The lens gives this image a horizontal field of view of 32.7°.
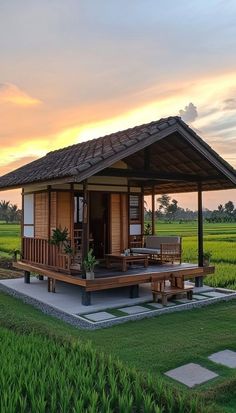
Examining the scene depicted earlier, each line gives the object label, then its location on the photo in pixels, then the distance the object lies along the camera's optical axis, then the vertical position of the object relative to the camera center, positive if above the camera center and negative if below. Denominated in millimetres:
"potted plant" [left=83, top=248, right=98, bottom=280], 8406 -914
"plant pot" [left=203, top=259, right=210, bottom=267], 10930 -1123
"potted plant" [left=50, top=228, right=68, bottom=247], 9523 -346
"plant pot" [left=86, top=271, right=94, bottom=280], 8414 -1105
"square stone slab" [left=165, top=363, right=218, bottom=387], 4848 -1908
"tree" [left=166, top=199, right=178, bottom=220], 94875 +3286
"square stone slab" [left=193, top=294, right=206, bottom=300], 9484 -1795
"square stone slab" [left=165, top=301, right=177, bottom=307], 8749 -1806
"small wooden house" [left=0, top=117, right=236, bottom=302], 8695 +1016
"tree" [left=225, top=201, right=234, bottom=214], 97875 +3611
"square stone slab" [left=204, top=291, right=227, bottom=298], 9758 -1782
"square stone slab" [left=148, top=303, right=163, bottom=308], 8695 -1814
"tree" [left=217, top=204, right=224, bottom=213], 98625 +3394
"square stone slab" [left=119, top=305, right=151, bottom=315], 8198 -1822
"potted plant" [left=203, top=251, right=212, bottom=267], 10991 -1000
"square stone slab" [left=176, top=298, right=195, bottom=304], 9062 -1802
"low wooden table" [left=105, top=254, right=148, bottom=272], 9807 -926
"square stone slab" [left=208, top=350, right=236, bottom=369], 5409 -1910
